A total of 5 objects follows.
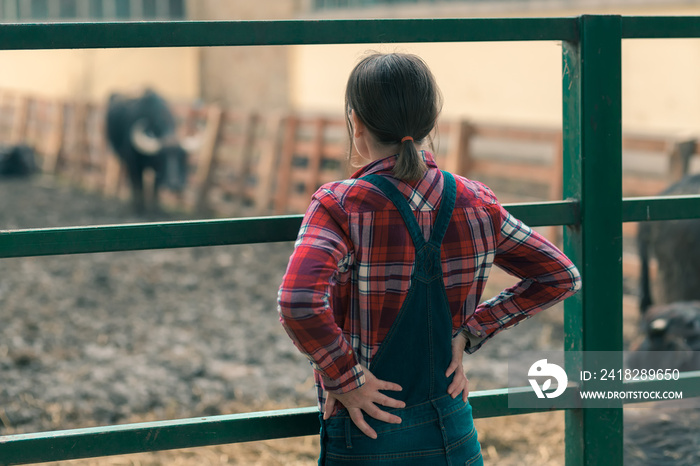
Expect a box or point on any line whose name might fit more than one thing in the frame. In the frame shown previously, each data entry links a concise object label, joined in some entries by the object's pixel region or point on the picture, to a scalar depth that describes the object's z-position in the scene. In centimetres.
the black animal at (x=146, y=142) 2380
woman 285
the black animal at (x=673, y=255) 1012
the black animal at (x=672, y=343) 753
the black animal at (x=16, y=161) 2903
